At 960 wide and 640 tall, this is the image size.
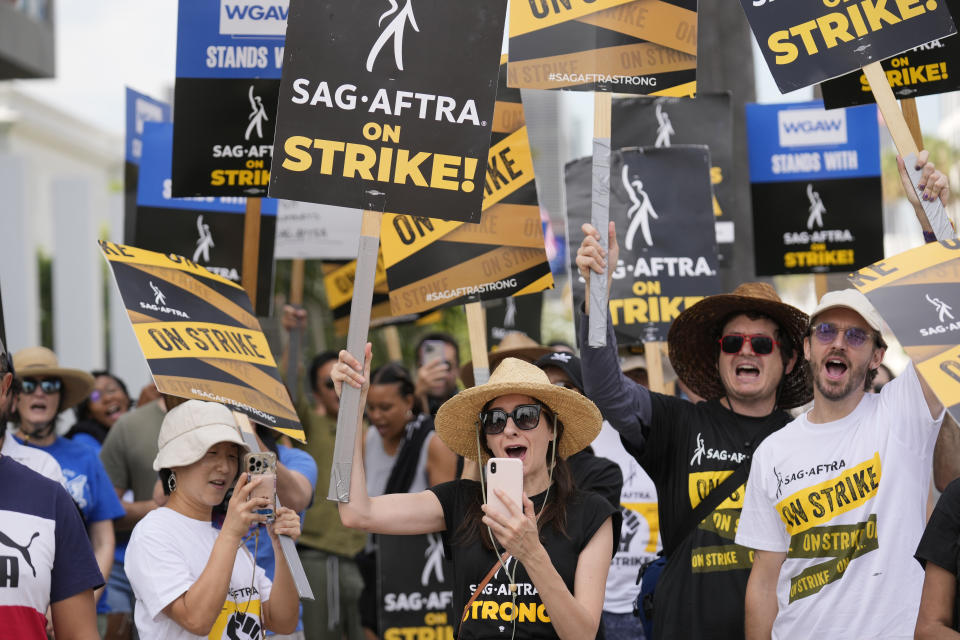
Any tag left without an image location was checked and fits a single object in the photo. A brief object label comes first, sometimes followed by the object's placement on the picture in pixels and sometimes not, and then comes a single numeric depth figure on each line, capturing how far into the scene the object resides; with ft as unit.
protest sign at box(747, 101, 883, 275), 49.19
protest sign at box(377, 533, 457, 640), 47.39
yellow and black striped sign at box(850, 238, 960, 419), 23.49
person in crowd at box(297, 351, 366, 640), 54.24
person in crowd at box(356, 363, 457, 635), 50.14
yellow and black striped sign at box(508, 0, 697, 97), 33.78
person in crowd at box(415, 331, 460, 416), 57.00
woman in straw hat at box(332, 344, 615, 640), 24.95
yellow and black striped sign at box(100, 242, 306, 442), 30.76
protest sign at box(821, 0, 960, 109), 34.24
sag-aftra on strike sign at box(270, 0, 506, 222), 27.63
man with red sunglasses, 30.91
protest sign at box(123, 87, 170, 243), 55.62
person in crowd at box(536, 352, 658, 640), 38.22
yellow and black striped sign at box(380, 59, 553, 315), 39.81
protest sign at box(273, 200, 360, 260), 59.57
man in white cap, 26.78
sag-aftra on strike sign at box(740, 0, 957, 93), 30.58
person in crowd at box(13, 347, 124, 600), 41.70
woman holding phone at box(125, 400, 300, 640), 27.78
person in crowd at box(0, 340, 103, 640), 23.57
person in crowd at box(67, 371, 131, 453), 58.27
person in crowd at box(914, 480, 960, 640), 23.47
